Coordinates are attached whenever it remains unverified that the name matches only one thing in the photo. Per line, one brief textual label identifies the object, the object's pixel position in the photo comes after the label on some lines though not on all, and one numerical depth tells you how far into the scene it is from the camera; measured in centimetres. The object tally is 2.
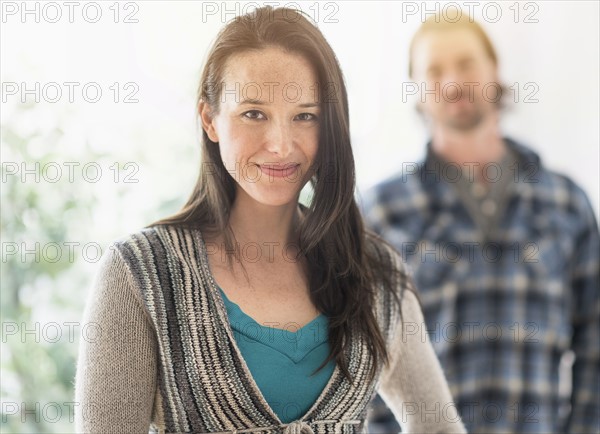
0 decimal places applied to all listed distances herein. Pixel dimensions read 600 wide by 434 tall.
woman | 156
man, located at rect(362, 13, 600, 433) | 231
